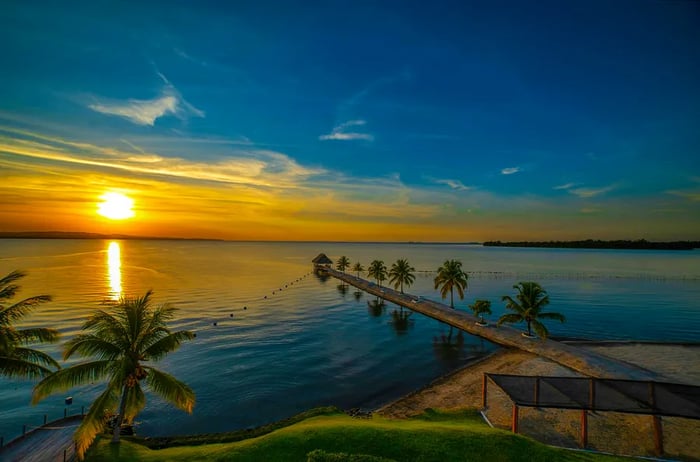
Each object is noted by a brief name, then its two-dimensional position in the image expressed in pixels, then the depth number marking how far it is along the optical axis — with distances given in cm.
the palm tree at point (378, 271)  9506
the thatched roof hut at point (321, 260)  14538
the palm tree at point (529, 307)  4109
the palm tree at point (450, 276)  6029
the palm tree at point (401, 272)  8191
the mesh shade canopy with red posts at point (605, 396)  1733
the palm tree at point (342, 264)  13300
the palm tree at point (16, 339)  1628
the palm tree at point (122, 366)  1634
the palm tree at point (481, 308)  5109
